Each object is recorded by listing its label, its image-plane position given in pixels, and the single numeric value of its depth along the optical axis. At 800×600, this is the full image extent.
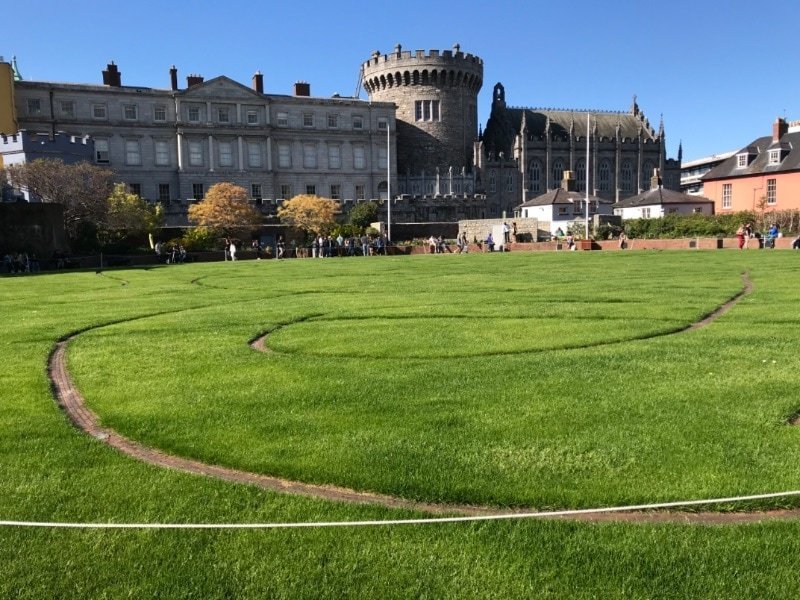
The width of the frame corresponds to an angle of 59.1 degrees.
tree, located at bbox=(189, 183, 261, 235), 53.44
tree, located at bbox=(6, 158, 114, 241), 40.75
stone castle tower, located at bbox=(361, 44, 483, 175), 83.19
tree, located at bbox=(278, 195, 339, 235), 57.38
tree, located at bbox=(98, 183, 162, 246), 44.53
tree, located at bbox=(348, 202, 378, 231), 64.50
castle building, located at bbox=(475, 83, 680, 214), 88.56
